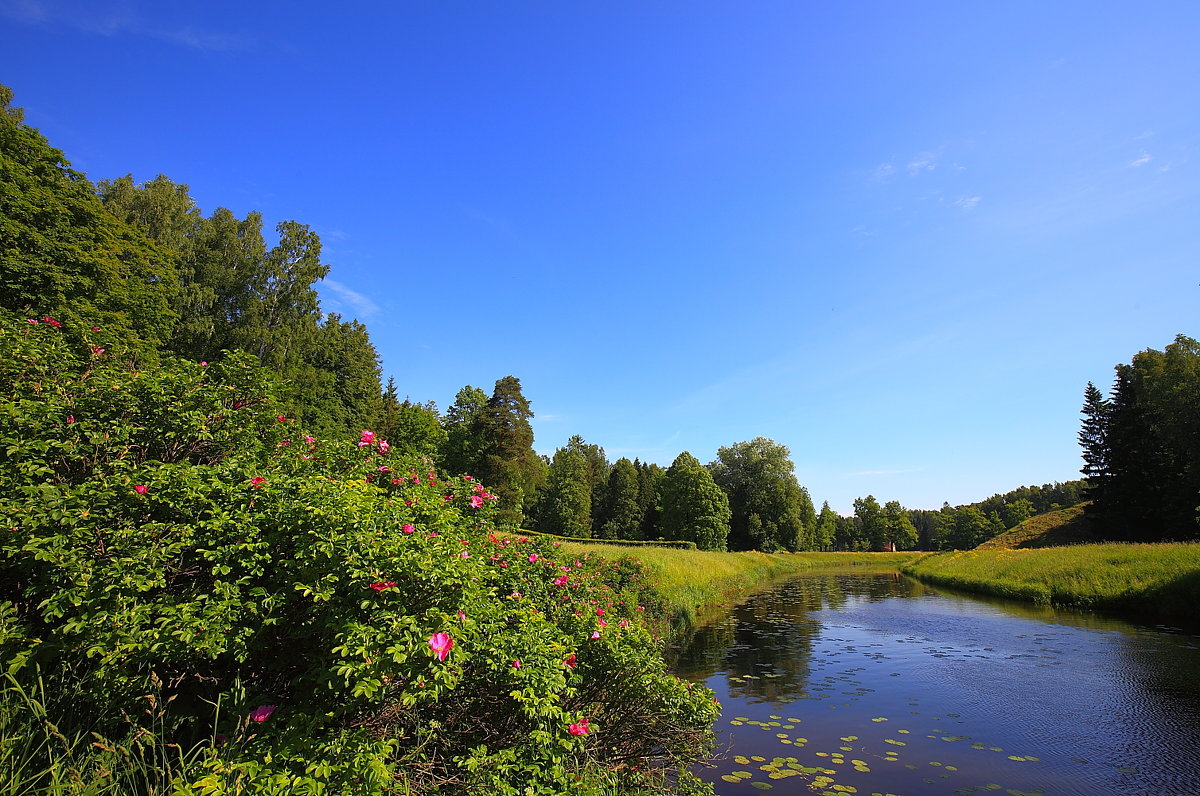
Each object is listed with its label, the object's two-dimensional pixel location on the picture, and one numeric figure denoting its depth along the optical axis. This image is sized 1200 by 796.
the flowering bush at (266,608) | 3.28
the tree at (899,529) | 106.38
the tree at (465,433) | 47.25
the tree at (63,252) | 17.62
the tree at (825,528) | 90.33
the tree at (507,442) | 43.88
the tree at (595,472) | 81.31
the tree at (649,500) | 77.12
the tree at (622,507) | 75.75
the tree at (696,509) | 57.97
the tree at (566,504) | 64.44
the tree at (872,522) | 105.94
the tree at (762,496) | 66.88
